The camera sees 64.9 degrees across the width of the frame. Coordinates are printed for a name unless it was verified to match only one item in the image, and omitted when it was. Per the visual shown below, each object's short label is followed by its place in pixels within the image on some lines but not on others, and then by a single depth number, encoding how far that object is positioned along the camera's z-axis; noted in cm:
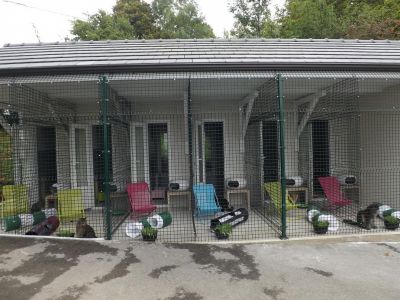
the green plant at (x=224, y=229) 482
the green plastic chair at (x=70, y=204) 592
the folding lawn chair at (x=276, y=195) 609
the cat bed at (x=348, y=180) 721
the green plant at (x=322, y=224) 494
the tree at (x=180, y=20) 2564
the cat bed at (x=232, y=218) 534
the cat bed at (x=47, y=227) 514
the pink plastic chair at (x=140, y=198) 609
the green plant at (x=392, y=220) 509
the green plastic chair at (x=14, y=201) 605
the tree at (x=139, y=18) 2372
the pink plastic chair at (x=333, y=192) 644
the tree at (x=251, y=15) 2227
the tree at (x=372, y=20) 1430
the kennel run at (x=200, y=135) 495
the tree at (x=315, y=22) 1566
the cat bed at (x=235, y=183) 692
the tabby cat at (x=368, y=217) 524
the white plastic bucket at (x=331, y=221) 518
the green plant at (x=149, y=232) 473
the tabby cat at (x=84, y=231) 487
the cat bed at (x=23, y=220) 534
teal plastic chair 607
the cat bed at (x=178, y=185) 691
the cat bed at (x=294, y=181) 717
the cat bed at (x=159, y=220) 541
